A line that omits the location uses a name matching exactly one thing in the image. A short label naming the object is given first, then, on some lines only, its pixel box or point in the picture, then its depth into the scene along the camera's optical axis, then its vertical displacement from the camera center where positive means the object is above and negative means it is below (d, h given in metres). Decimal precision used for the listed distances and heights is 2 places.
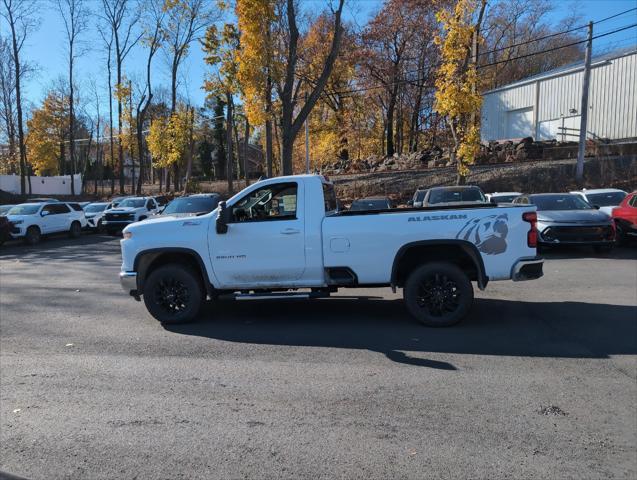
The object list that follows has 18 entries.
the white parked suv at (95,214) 24.67 -0.75
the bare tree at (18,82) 39.53 +9.70
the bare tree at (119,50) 43.16 +13.30
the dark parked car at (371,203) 16.32 -0.07
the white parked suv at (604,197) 15.52 +0.18
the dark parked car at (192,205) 14.37 -0.15
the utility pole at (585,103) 20.19 +4.20
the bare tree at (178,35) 36.16 +12.69
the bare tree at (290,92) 18.77 +4.21
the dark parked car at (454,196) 14.16 +0.17
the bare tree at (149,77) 40.41 +10.33
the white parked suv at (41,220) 19.81 -0.88
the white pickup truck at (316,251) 6.38 -0.68
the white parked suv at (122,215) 23.00 -0.73
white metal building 27.62 +6.38
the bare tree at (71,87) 44.94 +10.34
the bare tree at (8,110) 43.94 +8.68
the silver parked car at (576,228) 12.47 -0.66
